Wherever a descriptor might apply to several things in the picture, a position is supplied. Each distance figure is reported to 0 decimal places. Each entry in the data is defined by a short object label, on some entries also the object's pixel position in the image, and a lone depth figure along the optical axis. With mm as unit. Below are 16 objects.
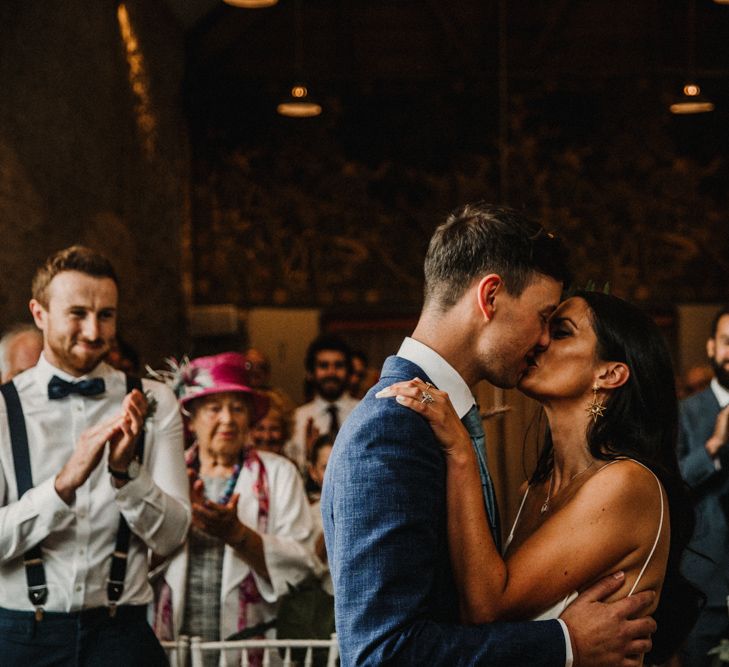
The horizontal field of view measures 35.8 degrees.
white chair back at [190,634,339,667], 3244
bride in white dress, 1894
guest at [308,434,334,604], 4398
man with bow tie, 2900
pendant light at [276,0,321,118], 8558
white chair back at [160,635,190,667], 3354
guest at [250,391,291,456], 5457
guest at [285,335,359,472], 6938
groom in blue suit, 1783
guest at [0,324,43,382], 4531
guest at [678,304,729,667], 4211
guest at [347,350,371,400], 7613
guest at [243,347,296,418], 6185
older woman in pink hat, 3695
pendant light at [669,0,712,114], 8162
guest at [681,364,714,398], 9031
